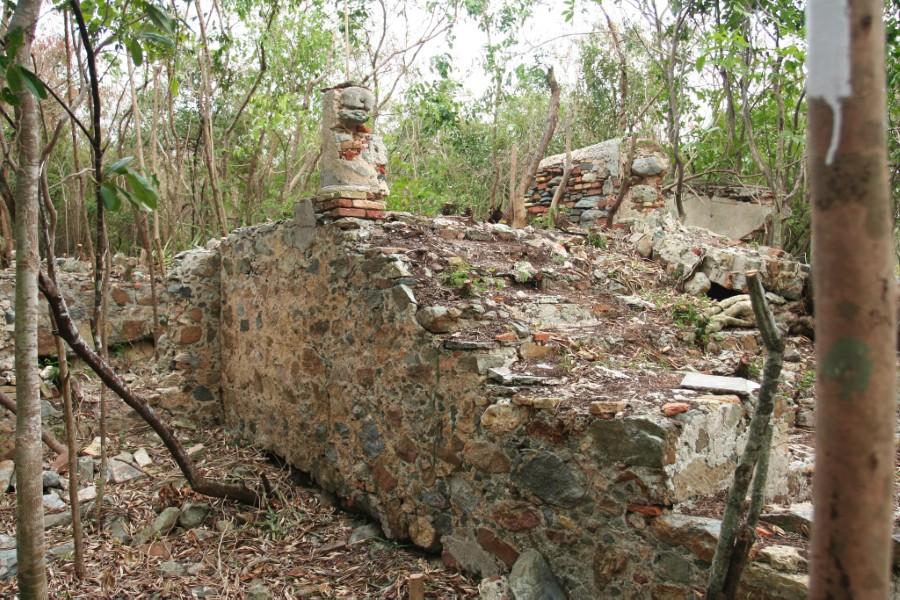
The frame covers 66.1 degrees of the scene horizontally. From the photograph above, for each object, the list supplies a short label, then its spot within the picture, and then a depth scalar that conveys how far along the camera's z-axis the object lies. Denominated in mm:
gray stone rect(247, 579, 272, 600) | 3836
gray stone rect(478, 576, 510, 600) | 3332
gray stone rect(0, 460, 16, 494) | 4969
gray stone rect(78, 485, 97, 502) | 4918
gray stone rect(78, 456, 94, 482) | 5245
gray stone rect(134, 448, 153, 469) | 5492
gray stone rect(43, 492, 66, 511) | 4879
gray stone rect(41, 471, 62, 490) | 5078
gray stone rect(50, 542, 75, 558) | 4203
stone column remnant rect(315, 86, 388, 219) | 4832
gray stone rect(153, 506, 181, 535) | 4559
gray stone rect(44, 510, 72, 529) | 4648
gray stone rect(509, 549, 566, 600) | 3186
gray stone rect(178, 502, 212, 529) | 4668
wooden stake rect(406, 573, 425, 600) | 3514
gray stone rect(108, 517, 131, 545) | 4445
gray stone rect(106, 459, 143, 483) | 5227
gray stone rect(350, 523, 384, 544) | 4395
